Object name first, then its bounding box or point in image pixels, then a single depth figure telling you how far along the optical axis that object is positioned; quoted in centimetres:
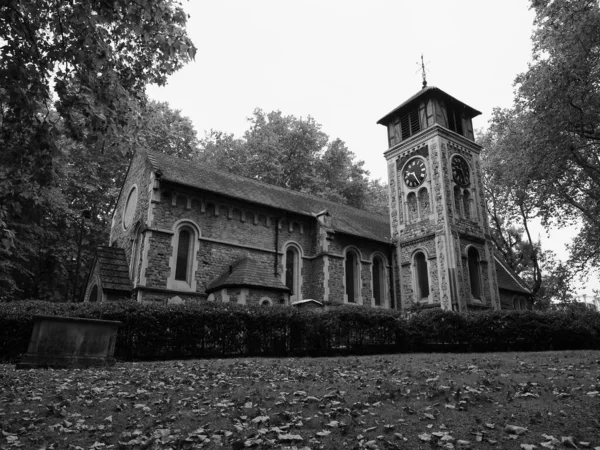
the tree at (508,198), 2088
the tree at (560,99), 1423
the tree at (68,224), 2023
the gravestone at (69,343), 911
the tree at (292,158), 3578
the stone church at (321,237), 1738
